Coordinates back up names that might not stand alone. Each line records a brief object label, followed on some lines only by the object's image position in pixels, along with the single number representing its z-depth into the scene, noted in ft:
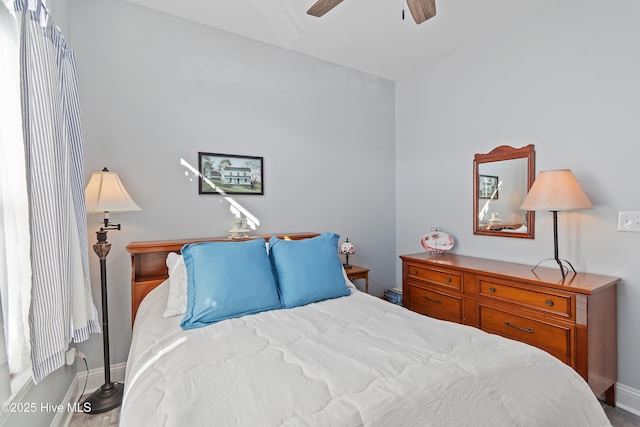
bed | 3.26
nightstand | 10.05
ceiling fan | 5.76
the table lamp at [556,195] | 6.96
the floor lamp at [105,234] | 6.63
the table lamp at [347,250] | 10.63
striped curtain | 4.40
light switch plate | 6.79
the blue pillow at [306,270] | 6.70
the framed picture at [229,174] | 8.90
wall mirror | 8.68
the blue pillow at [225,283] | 5.78
